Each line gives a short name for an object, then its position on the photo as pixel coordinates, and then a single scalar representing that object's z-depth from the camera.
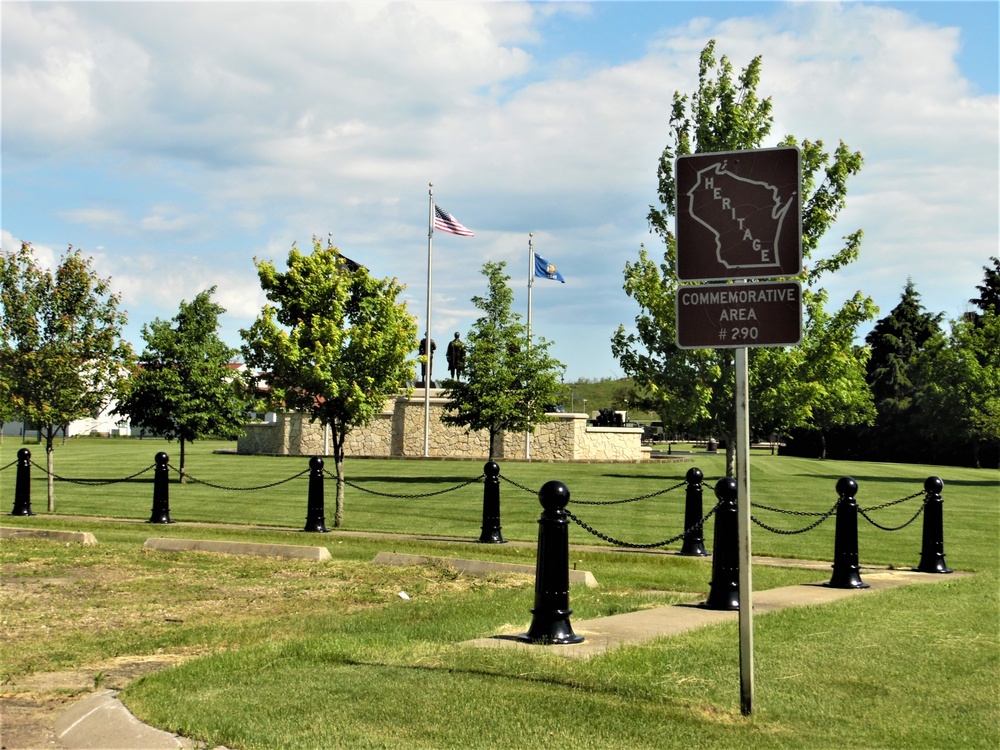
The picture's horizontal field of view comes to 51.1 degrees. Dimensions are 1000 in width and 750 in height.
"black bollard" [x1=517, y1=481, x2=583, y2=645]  7.49
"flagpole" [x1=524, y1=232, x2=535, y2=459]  51.41
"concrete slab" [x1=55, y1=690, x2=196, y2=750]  5.25
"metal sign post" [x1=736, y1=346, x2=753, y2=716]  5.63
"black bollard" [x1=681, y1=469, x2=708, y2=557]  14.12
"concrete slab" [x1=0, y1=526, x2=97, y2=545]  14.16
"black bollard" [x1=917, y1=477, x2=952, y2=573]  12.63
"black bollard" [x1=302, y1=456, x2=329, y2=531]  16.95
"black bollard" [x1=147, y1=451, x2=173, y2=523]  18.25
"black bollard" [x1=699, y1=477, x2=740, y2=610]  9.25
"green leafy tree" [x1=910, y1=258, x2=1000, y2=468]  47.47
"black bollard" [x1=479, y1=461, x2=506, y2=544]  15.23
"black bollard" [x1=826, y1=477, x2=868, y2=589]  11.02
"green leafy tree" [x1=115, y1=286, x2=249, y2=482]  29.48
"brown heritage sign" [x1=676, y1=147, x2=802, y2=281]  5.81
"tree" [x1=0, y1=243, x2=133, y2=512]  20.72
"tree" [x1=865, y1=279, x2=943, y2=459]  63.06
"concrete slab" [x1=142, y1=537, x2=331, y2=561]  12.66
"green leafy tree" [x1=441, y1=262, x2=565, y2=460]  33.84
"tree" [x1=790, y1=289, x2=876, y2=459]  30.62
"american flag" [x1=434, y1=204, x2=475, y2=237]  43.06
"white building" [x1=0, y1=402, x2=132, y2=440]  99.94
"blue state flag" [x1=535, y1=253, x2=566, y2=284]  50.06
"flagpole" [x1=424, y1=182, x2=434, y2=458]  46.12
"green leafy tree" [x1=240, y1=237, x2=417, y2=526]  18.23
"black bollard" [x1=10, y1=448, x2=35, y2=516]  19.36
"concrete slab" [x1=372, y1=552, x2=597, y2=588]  11.01
